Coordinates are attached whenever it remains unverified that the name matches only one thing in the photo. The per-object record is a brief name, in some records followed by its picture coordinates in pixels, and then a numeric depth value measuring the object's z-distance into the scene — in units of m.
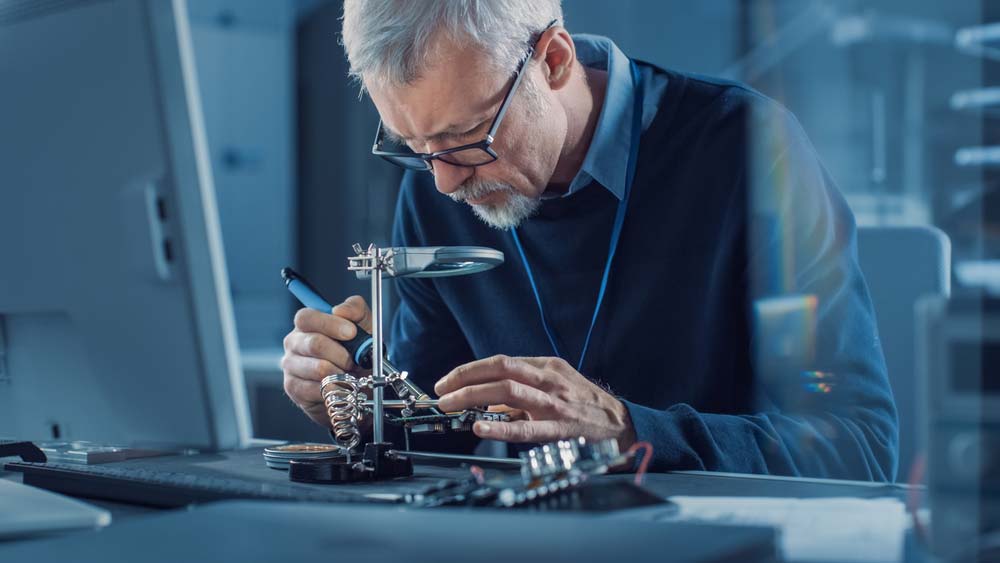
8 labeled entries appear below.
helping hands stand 0.92
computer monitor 0.93
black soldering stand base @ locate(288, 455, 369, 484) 0.89
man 1.22
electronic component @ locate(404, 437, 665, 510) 0.70
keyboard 0.79
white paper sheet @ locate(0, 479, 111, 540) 0.70
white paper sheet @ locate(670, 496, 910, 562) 0.65
